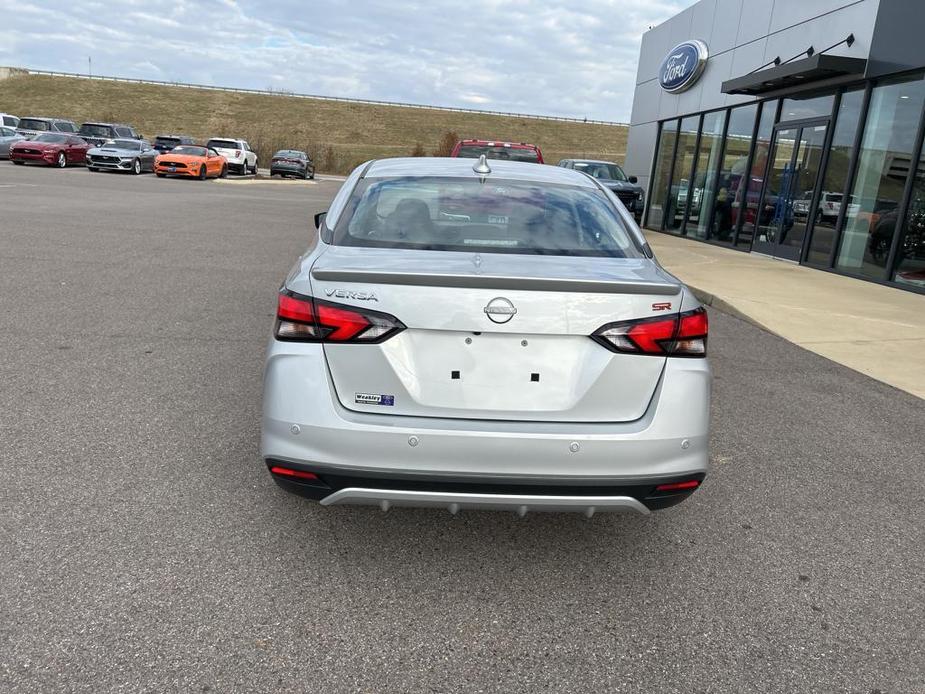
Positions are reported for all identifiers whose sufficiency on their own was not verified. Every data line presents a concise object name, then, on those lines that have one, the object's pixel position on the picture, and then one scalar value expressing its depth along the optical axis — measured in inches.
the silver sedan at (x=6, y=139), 1228.3
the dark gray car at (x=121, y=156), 1165.1
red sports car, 1150.3
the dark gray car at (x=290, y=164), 1569.9
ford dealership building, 460.8
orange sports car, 1197.1
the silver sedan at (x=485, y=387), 102.7
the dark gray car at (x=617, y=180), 749.9
